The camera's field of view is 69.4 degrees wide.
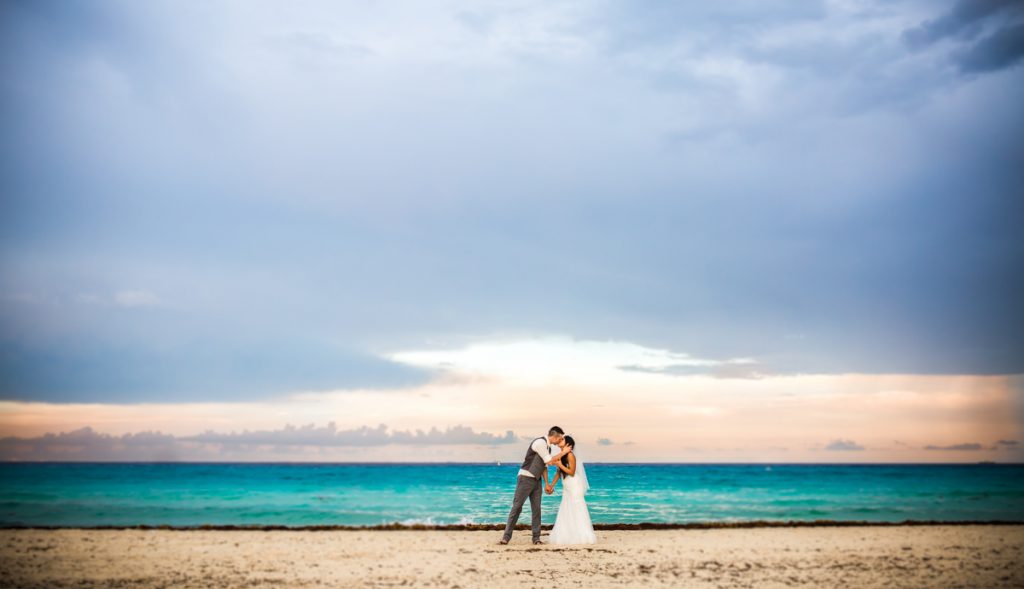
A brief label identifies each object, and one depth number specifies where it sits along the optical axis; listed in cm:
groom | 1434
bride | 1442
